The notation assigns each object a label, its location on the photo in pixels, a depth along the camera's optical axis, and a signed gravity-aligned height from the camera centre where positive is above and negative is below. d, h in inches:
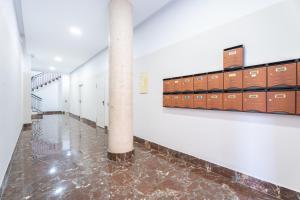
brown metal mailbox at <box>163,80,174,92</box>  130.5 +10.4
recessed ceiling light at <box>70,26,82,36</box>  183.3 +79.6
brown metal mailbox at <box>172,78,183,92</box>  123.6 +10.3
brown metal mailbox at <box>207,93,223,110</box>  98.0 -1.9
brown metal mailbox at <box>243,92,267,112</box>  79.1 -2.1
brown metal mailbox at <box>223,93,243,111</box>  88.2 -1.8
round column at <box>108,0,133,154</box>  122.0 +18.7
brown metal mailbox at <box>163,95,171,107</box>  133.7 -1.9
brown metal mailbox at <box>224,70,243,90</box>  88.4 +10.2
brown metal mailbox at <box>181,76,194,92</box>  115.1 +10.2
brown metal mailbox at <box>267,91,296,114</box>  70.7 -2.0
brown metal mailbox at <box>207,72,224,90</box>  97.7 +10.3
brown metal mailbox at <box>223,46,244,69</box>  87.5 +22.6
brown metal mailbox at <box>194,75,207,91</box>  106.3 +10.4
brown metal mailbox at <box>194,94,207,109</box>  107.4 -2.0
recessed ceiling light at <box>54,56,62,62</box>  314.0 +80.9
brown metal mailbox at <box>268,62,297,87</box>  70.5 +10.2
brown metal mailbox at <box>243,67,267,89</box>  79.4 +10.1
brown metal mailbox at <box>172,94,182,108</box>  125.0 -2.2
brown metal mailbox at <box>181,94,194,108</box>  116.0 -2.1
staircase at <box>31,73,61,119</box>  456.4 +51.8
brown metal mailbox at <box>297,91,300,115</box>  68.9 -3.3
